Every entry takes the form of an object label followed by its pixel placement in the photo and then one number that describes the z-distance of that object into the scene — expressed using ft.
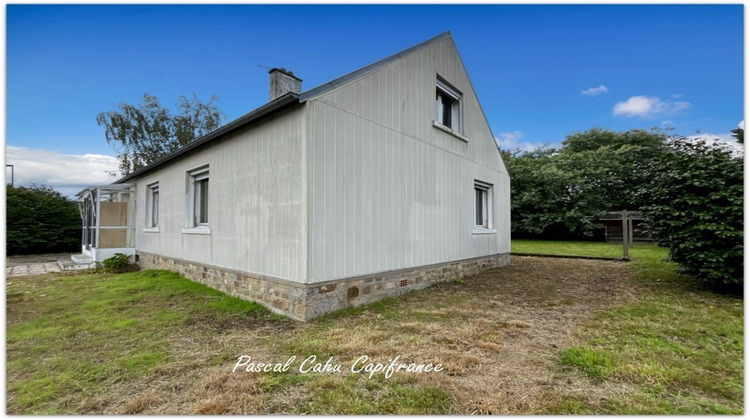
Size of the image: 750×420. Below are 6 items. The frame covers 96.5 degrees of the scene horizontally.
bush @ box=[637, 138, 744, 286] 18.06
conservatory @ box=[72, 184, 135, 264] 33.17
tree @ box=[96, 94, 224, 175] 69.31
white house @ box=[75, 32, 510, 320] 15.14
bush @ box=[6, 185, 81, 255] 44.91
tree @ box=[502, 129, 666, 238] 68.33
